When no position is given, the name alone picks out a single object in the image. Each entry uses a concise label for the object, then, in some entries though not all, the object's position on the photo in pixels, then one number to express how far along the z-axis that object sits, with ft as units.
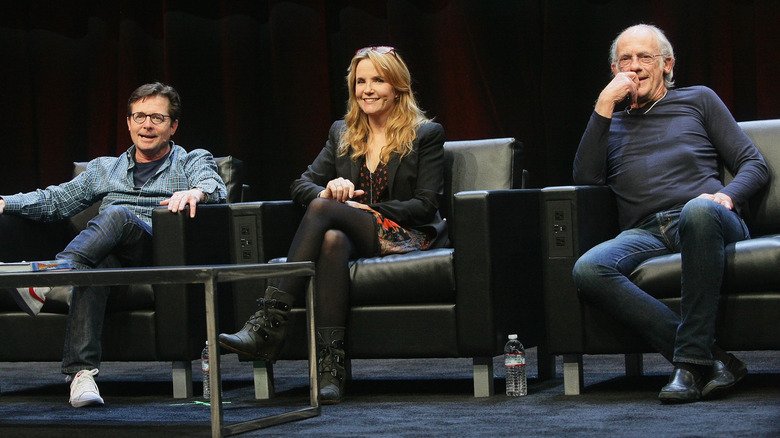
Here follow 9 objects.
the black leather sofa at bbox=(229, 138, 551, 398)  18.84
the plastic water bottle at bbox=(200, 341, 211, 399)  20.62
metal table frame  13.84
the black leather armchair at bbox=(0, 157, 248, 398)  20.62
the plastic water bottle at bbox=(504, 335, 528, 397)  18.89
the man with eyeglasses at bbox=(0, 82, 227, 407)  20.88
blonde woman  18.75
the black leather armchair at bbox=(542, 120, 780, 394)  17.35
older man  16.92
